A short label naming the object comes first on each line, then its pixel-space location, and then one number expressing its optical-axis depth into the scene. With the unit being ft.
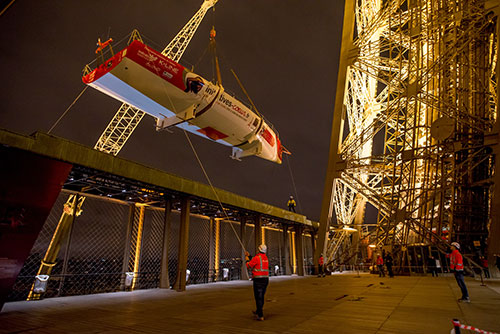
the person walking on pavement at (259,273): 25.98
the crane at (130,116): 139.64
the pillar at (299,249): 89.83
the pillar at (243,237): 71.20
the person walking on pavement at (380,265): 69.77
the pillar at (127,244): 49.12
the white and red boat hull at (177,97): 37.11
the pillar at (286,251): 87.35
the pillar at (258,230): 71.56
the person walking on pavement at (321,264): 79.56
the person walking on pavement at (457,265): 32.32
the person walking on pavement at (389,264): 68.64
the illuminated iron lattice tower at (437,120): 69.51
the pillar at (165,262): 51.13
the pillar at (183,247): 48.42
